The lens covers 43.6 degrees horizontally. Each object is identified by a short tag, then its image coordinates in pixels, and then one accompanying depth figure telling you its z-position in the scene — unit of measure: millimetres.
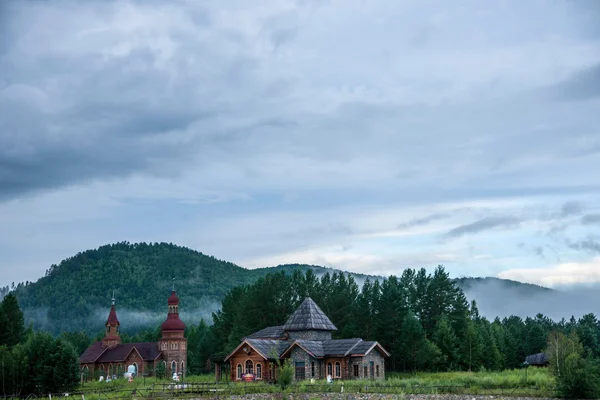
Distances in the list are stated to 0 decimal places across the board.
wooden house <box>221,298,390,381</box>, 62531
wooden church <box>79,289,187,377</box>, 94188
